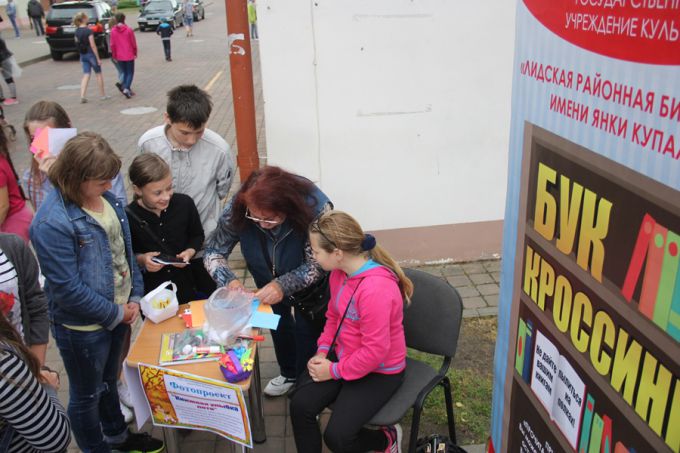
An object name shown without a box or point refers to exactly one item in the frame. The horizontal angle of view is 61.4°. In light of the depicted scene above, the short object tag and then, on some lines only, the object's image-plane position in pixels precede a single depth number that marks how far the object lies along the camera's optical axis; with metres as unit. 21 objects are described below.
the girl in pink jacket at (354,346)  2.63
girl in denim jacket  2.51
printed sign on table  2.47
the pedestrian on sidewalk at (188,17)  25.38
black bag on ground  2.87
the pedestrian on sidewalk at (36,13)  24.31
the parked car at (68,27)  18.19
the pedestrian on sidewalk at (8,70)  11.46
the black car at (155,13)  26.48
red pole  4.46
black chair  2.80
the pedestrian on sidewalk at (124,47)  12.27
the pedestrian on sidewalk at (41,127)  3.28
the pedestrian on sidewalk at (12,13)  24.69
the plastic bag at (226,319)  2.78
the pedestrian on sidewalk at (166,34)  17.00
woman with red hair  2.87
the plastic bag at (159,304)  2.92
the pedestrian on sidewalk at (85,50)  12.16
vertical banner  1.25
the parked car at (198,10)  30.66
